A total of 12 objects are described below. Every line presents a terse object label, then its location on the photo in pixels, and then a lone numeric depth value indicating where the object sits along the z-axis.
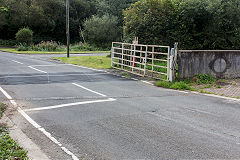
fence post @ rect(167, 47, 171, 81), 13.70
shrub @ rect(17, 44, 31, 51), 39.37
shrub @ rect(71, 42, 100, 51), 44.88
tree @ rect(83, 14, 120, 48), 52.75
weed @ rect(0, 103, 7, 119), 8.06
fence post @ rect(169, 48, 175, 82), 13.52
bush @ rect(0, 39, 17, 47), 53.96
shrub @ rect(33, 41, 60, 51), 40.69
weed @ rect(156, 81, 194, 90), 12.62
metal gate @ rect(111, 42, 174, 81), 13.84
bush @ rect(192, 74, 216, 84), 13.75
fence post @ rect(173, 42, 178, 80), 13.51
